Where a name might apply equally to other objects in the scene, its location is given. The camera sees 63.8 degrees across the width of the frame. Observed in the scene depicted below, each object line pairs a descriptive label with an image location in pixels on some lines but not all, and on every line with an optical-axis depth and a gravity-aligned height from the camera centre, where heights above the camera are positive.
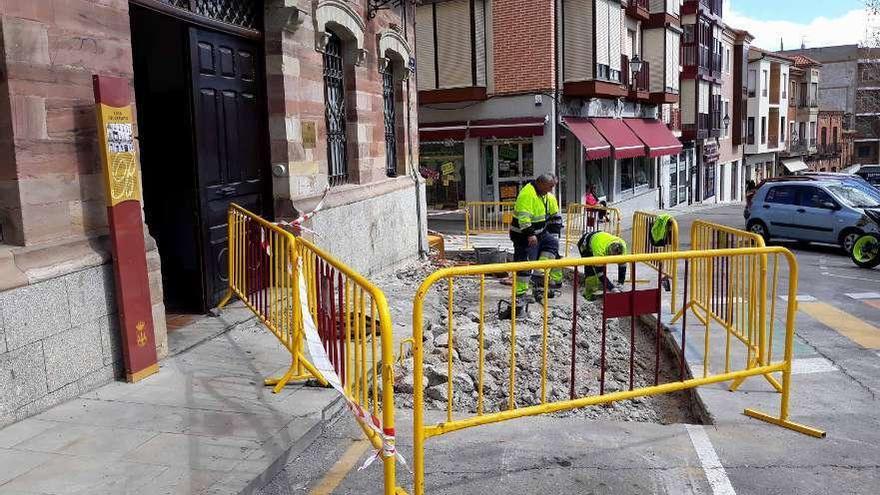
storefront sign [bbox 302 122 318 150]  8.91 +0.38
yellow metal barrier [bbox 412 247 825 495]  3.63 -1.15
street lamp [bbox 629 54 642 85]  24.77 +3.12
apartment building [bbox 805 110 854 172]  62.49 +0.10
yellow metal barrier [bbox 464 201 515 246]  17.90 -1.63
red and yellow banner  5.29 -0.39
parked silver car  14.90 -1.40
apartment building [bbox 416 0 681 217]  21.22 +1.96
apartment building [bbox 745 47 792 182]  47.91 +2.66
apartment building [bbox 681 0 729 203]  35.97 +3.25
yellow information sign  5.27 +0.13
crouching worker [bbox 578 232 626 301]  8.95 -1.22
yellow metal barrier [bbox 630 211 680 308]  10.62 -1.31
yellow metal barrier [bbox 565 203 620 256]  14.36 -1.49
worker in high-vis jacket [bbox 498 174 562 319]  9.57 -0.97
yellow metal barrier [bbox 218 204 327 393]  5.46 -0.96
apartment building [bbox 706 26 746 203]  43.16 +1.84
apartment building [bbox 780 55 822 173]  56.25 +2.97
